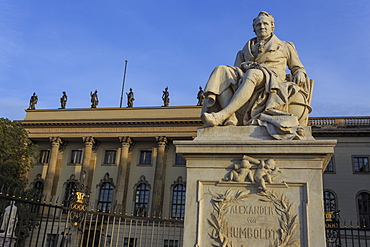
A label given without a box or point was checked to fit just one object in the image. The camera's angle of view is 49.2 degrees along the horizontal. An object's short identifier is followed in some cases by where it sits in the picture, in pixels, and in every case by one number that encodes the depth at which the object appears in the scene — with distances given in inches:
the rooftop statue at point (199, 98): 1556.1
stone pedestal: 145.2
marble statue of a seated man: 165.5
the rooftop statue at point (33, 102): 1717.5
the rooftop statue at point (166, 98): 1620.6
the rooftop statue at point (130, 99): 1658.5
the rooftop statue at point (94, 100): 1686.8
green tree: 1218.6
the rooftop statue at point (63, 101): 1724.9
